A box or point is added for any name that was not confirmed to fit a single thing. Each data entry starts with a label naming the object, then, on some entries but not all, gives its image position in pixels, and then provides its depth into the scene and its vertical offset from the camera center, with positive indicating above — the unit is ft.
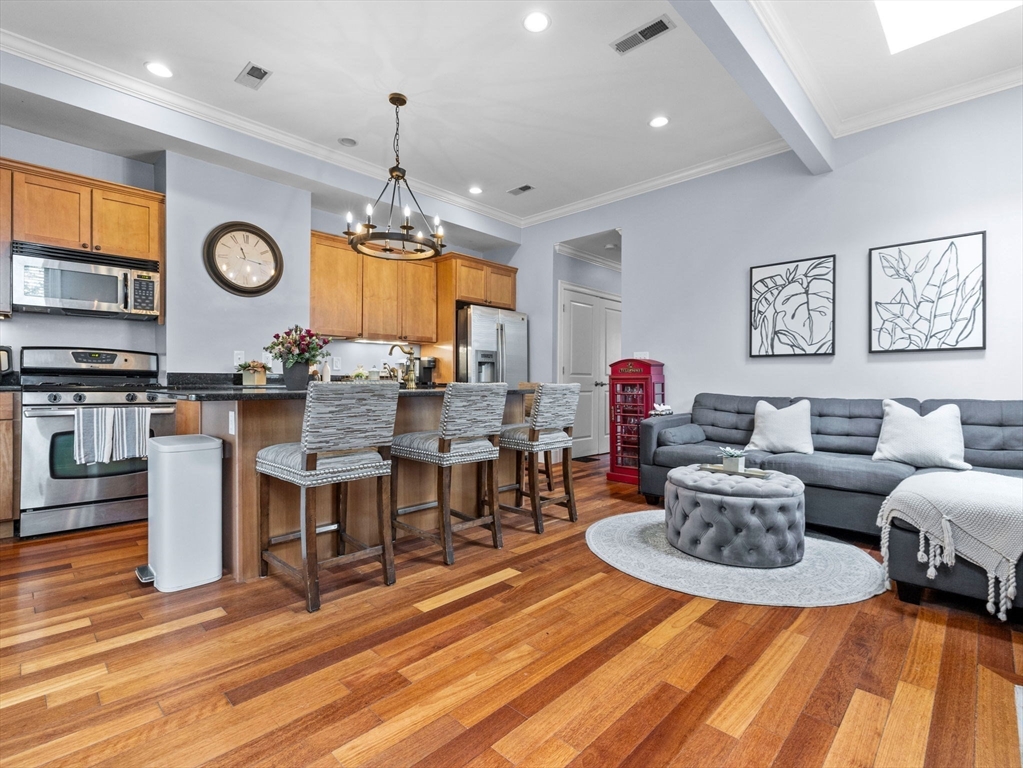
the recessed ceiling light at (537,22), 9.12 +6.79
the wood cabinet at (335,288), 16.24 +3.25
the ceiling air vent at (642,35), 9.28 +6.80
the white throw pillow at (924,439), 10.11 -1.18
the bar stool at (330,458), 7.07 -1.11
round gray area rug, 7.66 -3.26
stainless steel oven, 10.27 -1.26
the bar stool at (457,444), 8.86 -1.13
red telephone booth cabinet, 15.87 -0.70
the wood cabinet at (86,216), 11.19 +4.06
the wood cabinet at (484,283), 19.19 +4.11
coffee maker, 18.85 +0.60
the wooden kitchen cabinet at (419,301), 18.66 +3.22
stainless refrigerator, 18.79 +1.52
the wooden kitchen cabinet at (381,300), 17.54 +3.06
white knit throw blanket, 6.57 -1.95
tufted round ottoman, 8.53 -2.41
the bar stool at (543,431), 10.71 -1.07
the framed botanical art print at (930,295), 11.13 +2.08
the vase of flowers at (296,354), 9.73 +0.61
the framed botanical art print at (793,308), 13.09 +2.08
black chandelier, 11.19 +3.36
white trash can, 7.70 -2.05
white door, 20.95 +1.33
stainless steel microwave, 11.16 +2.41
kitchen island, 8.02 -1.52
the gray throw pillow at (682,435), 13.20 -1.41
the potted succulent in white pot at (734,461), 9.73 -1.55
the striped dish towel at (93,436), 10.38 -1.08
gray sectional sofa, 7.45 -1.68
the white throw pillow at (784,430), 11.90 -1.16
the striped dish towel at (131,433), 10.89 -1.09
